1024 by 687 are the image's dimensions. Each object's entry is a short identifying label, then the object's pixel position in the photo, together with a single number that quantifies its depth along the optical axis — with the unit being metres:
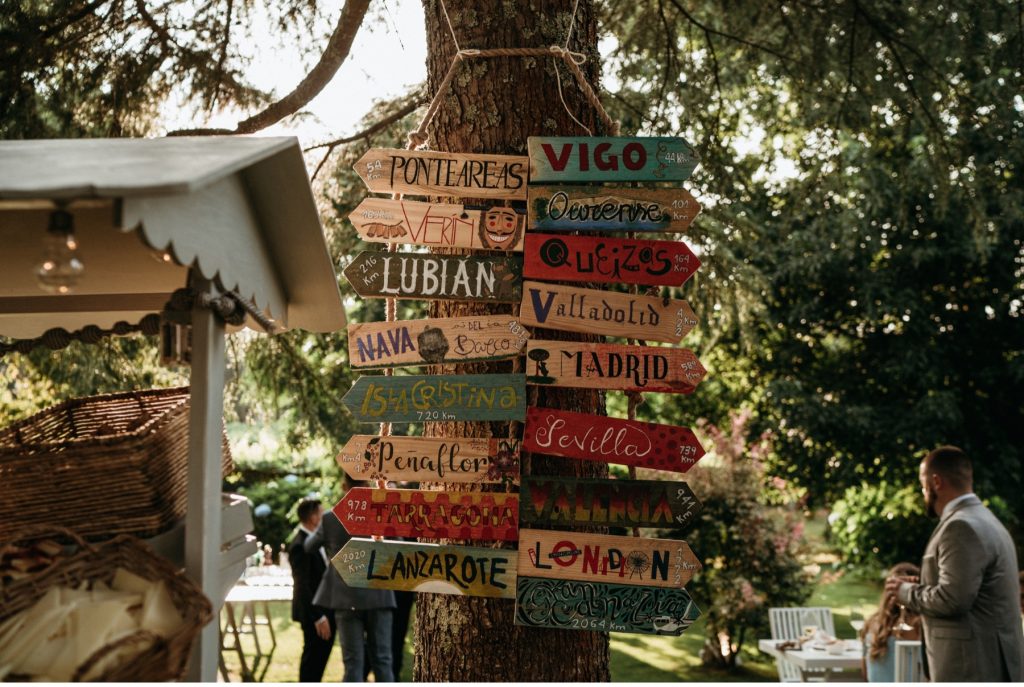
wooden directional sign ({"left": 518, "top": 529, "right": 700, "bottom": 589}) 2.64
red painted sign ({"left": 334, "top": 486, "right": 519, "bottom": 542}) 2.67
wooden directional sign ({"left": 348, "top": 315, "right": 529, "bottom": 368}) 2.72
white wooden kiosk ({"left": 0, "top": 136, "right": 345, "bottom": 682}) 1.58
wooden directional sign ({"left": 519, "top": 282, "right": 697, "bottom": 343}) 2.73
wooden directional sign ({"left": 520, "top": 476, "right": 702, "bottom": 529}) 2.67
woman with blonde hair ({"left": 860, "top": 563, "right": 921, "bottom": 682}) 4.95
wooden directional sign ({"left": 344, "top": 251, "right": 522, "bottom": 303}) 2.76
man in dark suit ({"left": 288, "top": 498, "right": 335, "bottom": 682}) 5.77
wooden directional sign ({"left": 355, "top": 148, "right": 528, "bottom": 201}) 2.79
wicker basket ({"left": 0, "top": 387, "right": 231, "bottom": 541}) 1.84
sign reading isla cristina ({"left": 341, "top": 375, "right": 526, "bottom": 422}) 2.67
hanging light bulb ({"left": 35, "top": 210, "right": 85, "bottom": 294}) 1.70
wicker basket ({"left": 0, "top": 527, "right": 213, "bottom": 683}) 1.60
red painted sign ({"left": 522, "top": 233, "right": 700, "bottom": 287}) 2.75
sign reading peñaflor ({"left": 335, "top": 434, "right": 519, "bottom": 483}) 2.70
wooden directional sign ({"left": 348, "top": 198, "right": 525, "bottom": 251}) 2.78
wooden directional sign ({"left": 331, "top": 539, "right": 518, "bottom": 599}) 2.66
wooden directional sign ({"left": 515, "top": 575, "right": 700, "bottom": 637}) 2.63
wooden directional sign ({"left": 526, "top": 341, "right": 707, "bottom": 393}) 2.69
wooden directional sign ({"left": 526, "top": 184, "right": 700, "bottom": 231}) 2.75
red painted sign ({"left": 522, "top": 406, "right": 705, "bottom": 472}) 2.68
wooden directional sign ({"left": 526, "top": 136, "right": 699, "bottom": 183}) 2.73
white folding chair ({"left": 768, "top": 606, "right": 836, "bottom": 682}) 7.26
